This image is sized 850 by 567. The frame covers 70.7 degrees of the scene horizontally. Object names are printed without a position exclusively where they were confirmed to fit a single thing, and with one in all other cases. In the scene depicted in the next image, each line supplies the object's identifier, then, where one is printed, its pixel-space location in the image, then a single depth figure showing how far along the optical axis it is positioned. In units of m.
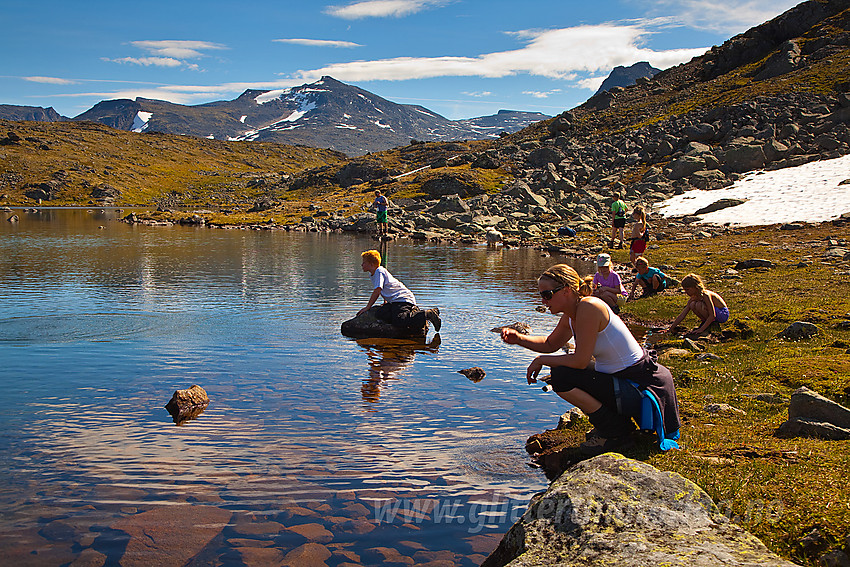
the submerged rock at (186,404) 13.27
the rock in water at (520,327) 21.88
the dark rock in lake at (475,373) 16.89
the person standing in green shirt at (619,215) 38.80
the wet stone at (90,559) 7.86
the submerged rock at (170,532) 8.02
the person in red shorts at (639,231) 29.64
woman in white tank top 9.04
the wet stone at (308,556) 7.93
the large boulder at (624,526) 5.83
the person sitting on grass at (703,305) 18.59
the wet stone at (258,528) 8.59
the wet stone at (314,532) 8.47
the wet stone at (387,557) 7.95
